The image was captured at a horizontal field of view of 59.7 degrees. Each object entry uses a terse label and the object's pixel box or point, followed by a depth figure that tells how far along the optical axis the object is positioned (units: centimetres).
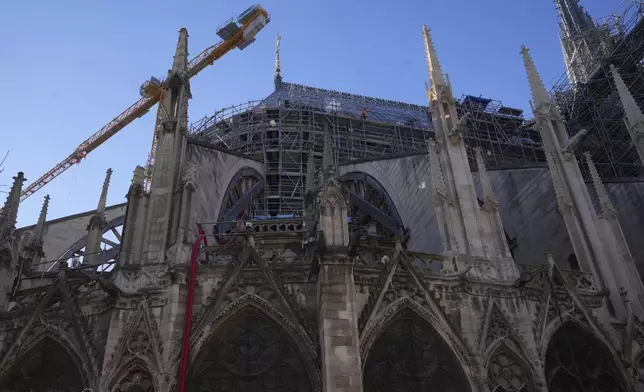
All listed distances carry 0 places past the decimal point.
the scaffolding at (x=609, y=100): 2538
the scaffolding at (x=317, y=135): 2694
